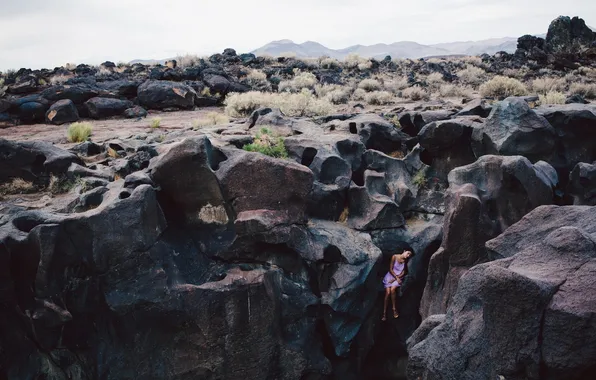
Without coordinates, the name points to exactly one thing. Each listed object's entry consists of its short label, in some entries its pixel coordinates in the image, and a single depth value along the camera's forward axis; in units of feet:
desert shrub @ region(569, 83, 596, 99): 68.23
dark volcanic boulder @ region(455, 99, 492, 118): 47.98
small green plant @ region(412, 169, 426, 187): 41.42
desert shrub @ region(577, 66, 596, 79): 85.46
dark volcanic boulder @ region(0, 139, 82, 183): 34.65
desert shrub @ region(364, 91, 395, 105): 70.18
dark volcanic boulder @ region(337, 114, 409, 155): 44.80
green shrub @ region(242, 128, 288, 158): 36.83
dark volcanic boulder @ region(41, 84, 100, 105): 65.10
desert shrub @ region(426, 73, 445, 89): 83.76
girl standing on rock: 34.09
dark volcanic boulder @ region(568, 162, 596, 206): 34.27
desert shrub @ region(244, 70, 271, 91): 83.75
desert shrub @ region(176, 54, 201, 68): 106.73
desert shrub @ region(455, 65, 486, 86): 88.33
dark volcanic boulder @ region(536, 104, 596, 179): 41.42
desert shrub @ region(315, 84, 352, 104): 71.15
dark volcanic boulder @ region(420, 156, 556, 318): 28.78
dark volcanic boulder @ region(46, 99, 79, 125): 58.85
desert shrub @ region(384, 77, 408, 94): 81.20
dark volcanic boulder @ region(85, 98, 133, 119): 62.85
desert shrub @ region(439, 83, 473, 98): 73.97
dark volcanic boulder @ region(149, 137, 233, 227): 28.68
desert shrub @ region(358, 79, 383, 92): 81.92
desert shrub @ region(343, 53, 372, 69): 113.49
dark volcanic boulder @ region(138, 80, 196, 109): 69.21
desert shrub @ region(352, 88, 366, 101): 74.78
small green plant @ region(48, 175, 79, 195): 33.58
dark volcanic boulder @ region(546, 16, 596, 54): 113.70
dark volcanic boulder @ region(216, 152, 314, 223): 29.66
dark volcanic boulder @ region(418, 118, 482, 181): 41.22
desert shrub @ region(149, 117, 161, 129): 54.03
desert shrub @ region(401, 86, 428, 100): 73.67
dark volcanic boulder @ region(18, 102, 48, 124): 60.44
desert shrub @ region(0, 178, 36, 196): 34.17
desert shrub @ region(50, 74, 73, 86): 82.38
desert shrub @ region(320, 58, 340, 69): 112.99
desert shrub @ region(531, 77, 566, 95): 72.74
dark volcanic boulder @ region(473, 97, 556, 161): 38.75
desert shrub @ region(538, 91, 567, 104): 57.52
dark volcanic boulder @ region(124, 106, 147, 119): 63.16
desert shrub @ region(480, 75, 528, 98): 69.92
